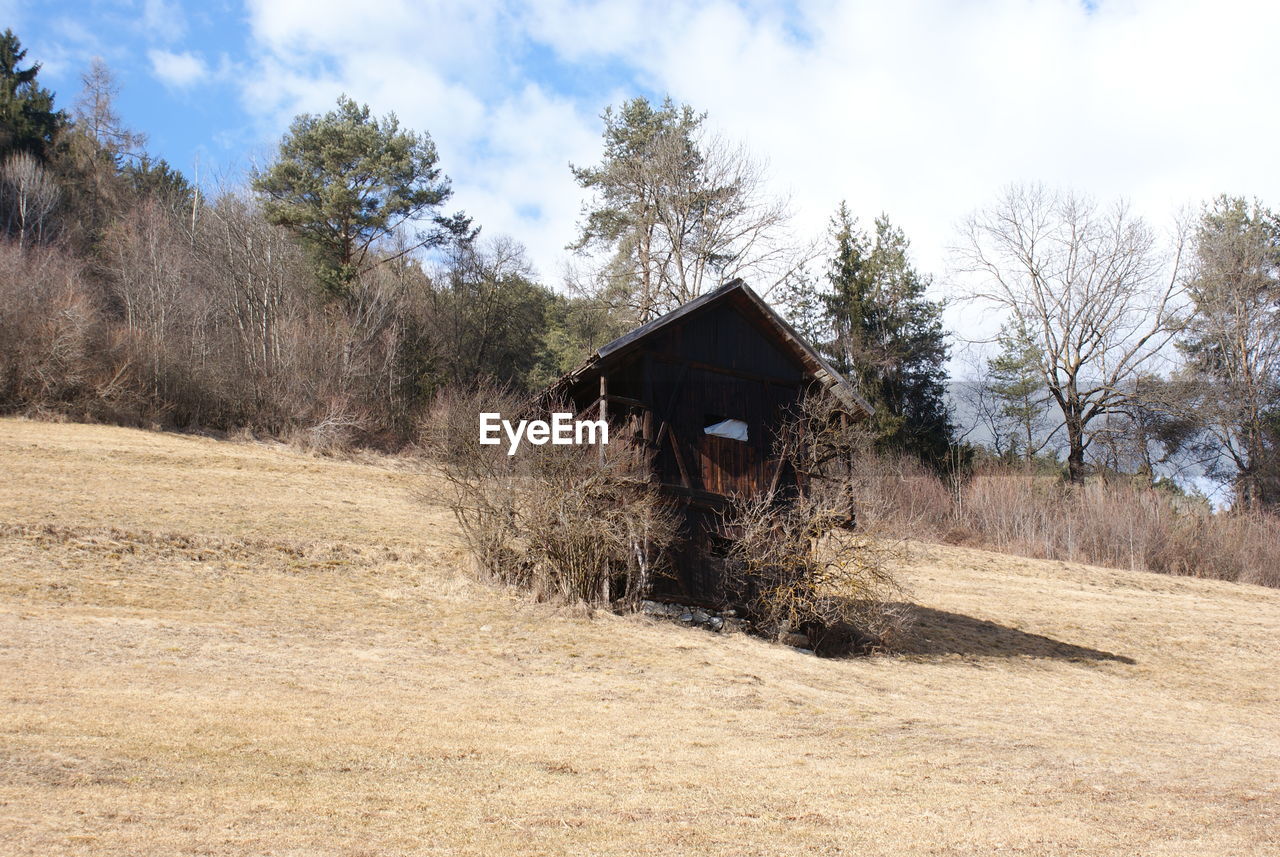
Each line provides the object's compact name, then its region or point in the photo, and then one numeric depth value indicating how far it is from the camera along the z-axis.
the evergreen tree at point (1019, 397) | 51.47
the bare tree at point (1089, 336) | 46.47
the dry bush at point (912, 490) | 37.28
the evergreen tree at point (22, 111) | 50.66
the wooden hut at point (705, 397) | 20.73
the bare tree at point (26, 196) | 48.31
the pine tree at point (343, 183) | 44.84
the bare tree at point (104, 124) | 58.75
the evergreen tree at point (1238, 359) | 46.00
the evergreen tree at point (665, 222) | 43.22
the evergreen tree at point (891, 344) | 46.91
